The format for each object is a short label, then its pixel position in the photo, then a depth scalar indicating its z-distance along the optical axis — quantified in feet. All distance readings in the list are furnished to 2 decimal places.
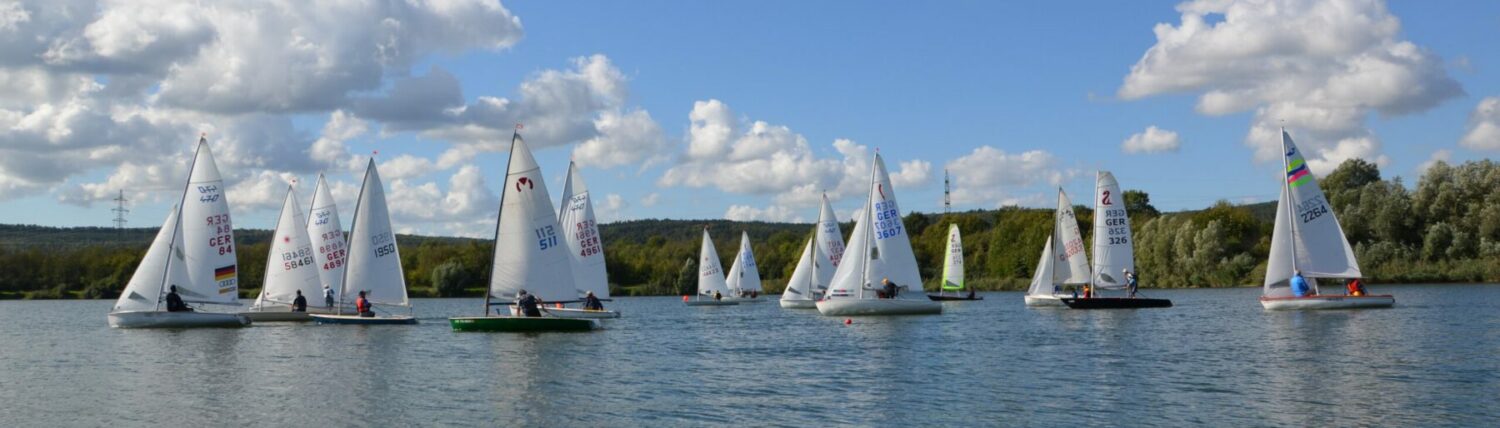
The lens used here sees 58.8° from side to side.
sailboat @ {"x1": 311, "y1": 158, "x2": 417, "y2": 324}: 145.69
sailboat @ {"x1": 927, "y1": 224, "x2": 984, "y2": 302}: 251.39
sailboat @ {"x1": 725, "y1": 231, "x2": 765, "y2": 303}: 264.72
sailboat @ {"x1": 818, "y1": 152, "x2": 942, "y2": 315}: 152.25
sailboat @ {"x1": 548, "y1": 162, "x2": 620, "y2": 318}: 153.99
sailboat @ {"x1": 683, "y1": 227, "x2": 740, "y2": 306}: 258.16
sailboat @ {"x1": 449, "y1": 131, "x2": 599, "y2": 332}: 127.54
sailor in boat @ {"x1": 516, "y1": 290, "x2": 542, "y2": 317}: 123.95
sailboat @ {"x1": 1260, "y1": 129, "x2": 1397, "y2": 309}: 154.10
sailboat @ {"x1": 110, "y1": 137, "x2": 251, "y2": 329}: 140.46
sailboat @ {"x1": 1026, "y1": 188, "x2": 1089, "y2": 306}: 197.98
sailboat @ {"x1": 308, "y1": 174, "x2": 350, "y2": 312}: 157.79
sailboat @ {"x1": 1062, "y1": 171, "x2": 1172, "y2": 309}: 177.17
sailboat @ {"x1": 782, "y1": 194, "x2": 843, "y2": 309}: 209.97
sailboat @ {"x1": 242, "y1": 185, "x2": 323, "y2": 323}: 157.69
